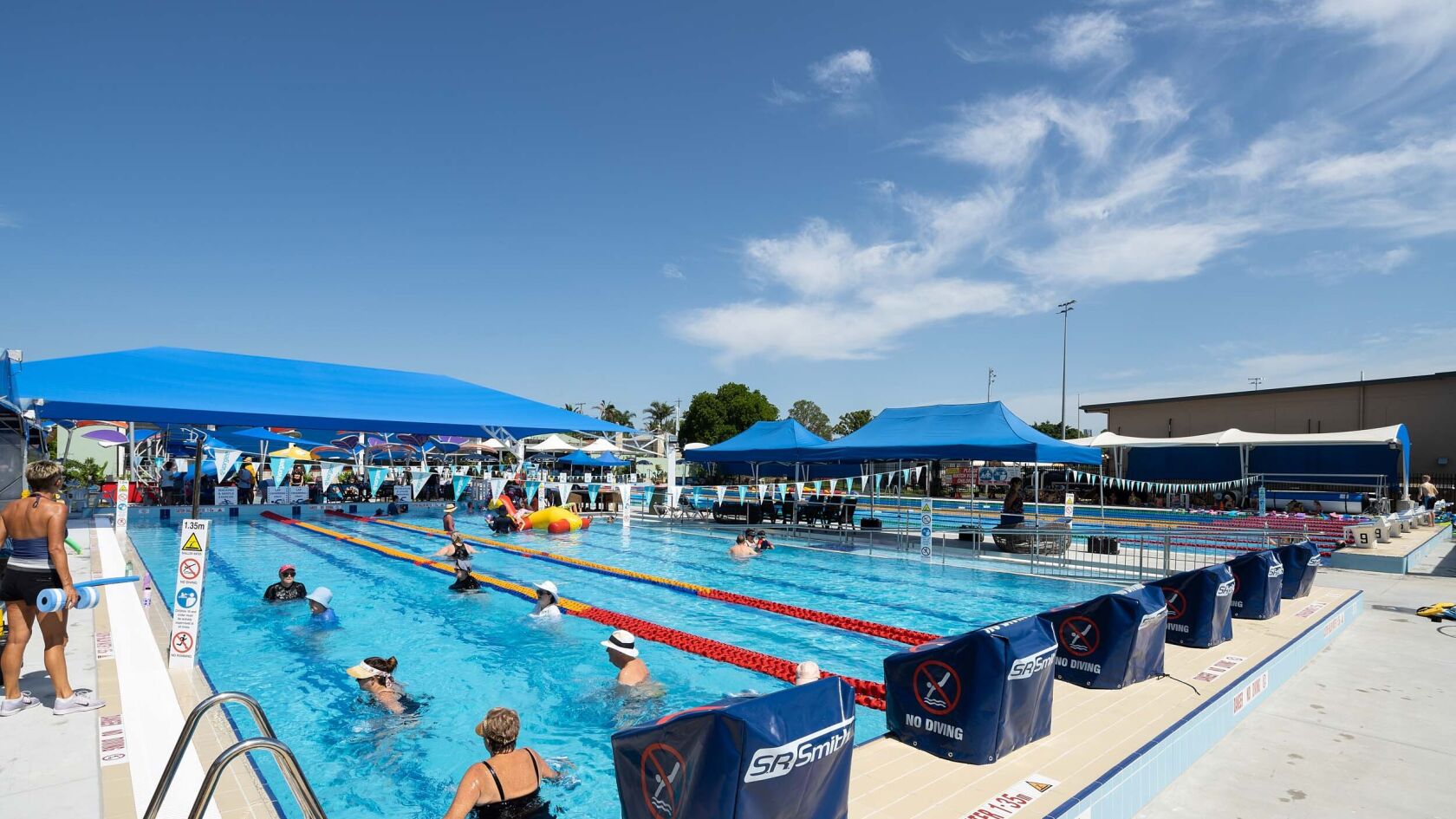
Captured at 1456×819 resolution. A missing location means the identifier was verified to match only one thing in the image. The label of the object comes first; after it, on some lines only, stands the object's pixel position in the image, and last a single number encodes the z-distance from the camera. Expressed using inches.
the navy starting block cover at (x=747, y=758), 100.6
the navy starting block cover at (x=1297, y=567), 325.1
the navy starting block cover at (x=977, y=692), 152.1
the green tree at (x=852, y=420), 3021.7
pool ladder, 92.0
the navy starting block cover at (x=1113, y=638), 200.4
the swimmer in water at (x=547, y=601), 358.9
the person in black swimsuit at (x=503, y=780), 134.6
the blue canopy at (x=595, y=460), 1310.3
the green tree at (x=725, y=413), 2504.9
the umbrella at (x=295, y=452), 1212.9
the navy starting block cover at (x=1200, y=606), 247.8
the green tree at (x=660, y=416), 3526.1
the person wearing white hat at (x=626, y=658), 249.8
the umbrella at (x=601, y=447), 1257.6
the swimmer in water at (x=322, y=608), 339.0
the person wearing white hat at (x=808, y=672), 186.1
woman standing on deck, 178.2
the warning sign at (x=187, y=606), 242.2
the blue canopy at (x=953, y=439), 577.0
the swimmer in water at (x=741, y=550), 581.9
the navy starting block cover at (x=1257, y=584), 291.9
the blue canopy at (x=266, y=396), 596.4
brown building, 1169.4
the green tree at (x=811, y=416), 3459.6
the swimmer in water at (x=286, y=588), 386.6
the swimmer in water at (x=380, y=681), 238.2
